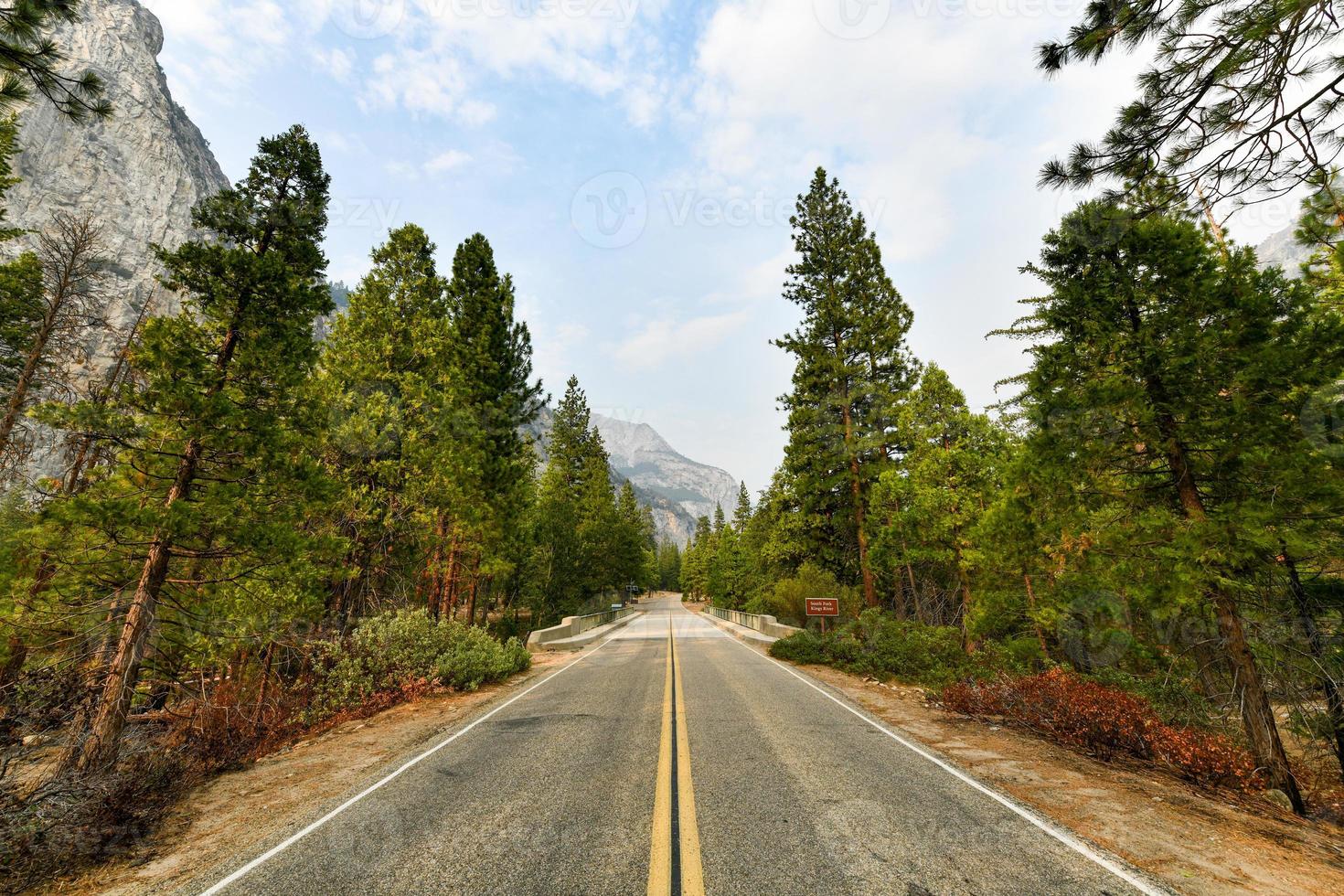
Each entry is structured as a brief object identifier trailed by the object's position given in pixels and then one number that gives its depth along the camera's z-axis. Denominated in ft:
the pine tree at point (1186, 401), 22.18
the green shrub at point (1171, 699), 27.58
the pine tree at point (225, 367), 26.81
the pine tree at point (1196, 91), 15.28
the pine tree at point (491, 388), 62.23
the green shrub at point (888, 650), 46.60
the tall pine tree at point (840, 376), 72.74
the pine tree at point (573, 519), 96.94
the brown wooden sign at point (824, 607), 61.52
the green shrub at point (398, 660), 38.19
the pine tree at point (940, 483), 59.72
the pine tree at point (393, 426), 45.57
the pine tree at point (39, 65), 15.90
